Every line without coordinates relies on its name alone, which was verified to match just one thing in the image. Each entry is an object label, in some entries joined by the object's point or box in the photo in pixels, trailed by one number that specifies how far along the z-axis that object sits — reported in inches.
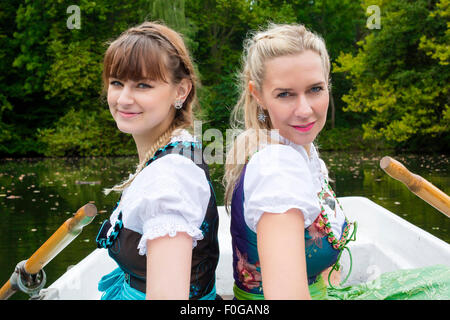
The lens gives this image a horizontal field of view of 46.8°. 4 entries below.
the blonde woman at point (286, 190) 47.1
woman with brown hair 48.7
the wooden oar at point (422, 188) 55.3
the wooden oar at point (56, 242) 58.0
